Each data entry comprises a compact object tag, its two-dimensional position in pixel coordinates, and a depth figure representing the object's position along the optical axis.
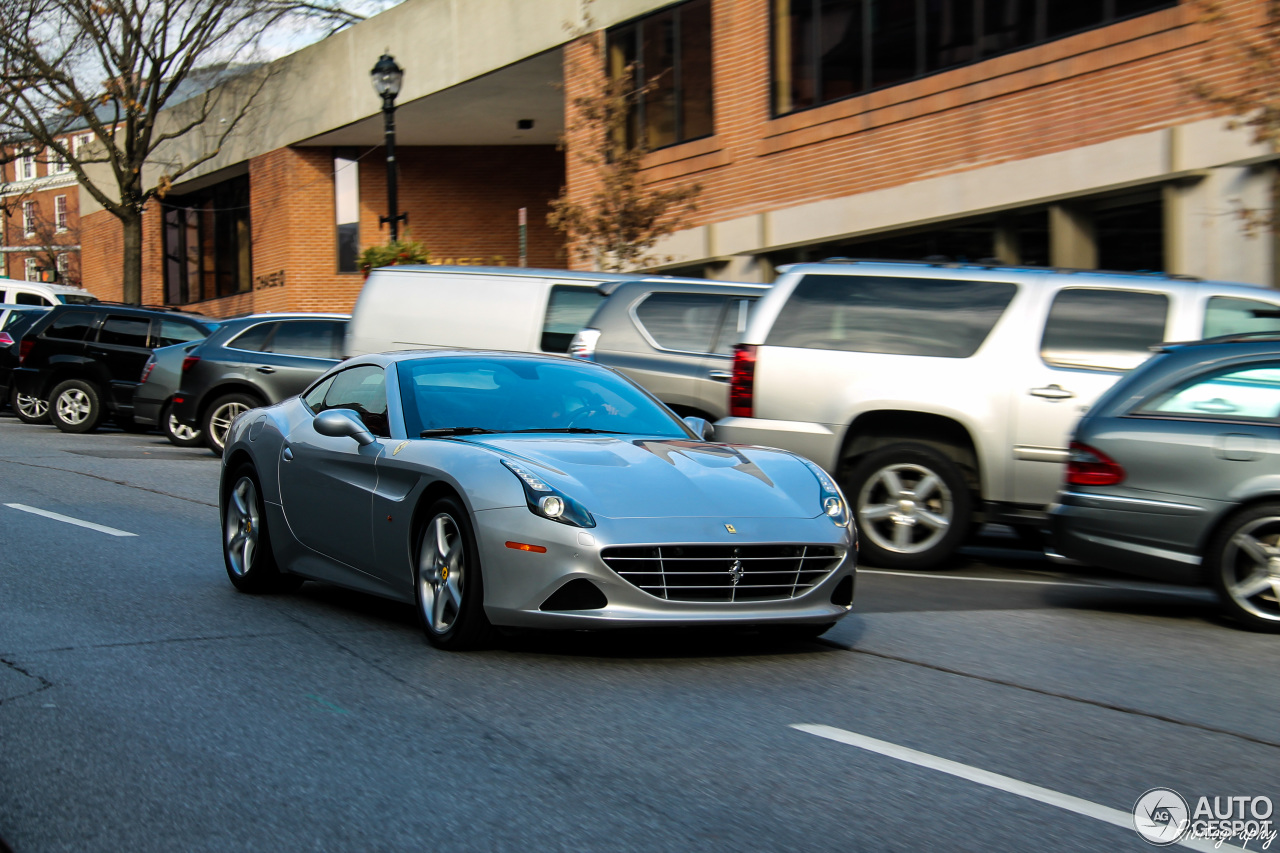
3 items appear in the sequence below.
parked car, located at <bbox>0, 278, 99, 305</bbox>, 29.08
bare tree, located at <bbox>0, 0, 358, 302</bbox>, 36.44
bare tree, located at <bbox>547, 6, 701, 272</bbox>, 20.92
